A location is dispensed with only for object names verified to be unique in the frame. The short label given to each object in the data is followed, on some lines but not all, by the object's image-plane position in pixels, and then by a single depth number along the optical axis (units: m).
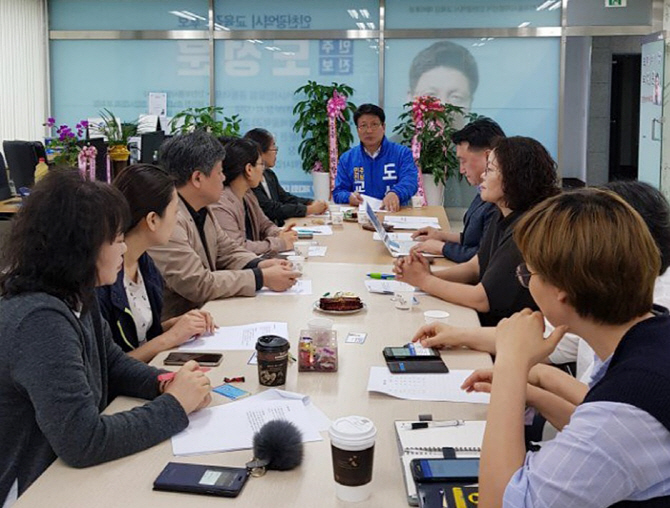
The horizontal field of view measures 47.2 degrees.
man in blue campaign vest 5.84
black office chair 5.86
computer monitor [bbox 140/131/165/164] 5.88
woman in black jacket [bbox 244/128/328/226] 5.06
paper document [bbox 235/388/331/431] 1.74
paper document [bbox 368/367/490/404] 1.87
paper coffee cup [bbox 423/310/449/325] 2.61
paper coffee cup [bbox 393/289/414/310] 2.76
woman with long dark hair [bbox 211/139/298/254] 3.88
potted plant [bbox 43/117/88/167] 5.11
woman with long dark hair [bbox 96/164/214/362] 2.30
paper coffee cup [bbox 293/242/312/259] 3.80
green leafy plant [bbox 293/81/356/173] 8.43
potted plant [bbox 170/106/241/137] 7.56
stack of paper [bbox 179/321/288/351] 2.29
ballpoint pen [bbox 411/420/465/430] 1.67
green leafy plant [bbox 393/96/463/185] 8.18
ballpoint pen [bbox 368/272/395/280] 3.29
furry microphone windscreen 1.49
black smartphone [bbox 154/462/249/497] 1.40
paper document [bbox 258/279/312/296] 3.02
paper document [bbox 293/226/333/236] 4.51
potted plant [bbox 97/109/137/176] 5.75
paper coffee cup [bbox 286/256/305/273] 3.29
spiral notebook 1.54
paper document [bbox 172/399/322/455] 1.60
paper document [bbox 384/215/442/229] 4.71
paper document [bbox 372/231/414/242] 4.24
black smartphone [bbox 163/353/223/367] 2.14
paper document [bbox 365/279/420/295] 3.01
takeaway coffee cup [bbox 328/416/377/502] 1.34
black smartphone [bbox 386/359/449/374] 2.05
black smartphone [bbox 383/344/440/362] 2.16
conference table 1.38
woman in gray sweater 1.48
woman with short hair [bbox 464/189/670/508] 1.09
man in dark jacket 3.76
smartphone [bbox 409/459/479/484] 1.42
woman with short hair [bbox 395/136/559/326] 2.66
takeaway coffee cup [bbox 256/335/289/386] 1.92
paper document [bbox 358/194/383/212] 5.40
